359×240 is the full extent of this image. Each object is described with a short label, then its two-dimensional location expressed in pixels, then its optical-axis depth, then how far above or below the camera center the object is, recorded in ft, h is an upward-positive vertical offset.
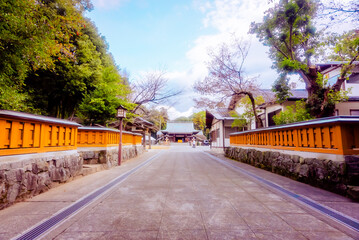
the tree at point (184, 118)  210.18 +26.31
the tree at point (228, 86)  33.12 +10.69
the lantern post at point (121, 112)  27.27 +4.23
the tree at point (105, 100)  29.68 +6.76
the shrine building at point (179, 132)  135.64 +4.93
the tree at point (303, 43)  21.84 +14.37
